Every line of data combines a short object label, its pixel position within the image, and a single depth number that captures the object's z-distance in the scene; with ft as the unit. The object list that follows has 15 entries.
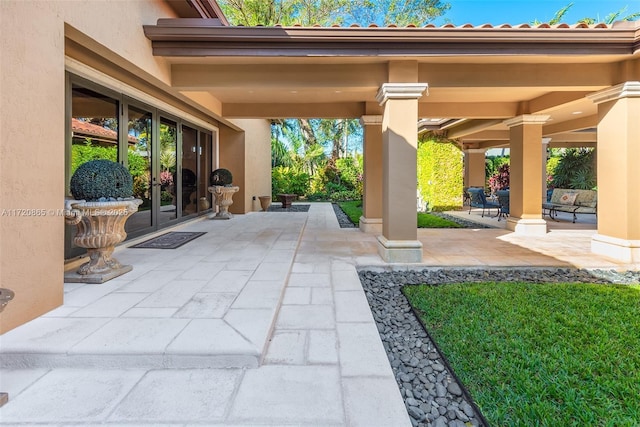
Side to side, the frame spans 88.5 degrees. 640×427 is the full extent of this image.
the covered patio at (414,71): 15.40
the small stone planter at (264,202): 43.09
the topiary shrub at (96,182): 12.42
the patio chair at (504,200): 31.96
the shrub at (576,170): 49.21
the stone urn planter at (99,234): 12.38
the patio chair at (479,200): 35.31
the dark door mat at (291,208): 44.11
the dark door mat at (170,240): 19.90
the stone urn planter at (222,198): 31.37
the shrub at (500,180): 60.23
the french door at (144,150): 15.90
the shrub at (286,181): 57.16
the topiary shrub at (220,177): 31.50
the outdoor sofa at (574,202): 32.19
